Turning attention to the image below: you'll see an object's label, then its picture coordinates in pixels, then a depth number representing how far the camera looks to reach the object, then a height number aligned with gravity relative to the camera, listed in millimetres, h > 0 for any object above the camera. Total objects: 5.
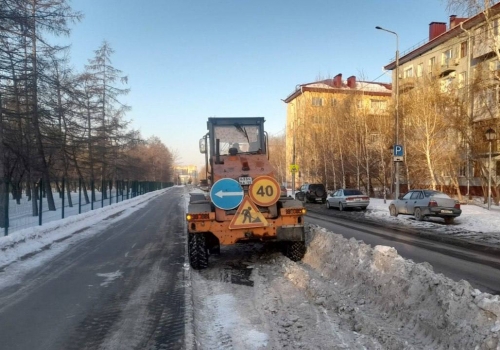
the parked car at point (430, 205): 16953 -1272
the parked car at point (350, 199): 25078 -1337
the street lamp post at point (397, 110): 23797 +4249
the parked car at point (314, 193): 34300 -1200
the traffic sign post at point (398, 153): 22984 +1440
